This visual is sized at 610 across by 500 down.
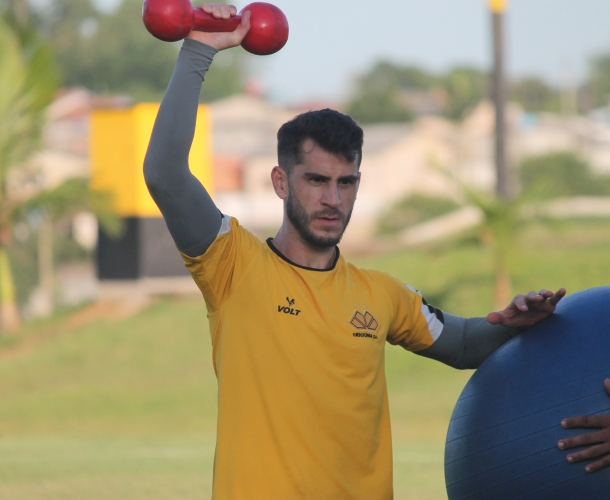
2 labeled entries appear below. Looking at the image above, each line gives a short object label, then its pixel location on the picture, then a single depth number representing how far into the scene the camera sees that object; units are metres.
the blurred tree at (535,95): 91.44
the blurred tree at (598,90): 94.62
